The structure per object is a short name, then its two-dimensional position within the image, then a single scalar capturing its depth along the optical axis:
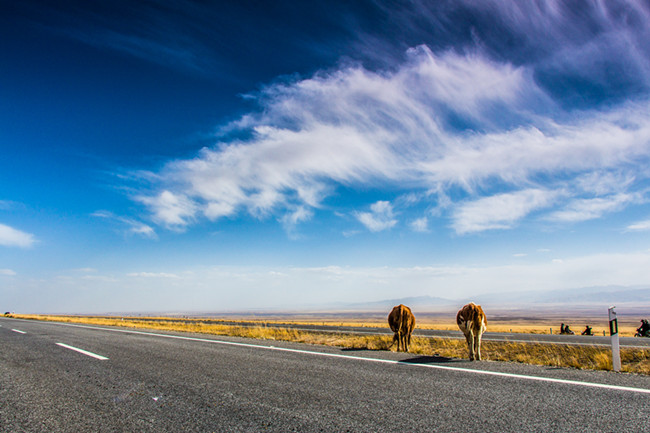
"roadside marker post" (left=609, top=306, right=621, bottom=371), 6.96
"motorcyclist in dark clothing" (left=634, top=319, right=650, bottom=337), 24.47
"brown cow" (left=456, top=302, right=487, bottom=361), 8.41
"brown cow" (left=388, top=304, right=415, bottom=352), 11.48
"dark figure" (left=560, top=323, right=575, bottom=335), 27.95
